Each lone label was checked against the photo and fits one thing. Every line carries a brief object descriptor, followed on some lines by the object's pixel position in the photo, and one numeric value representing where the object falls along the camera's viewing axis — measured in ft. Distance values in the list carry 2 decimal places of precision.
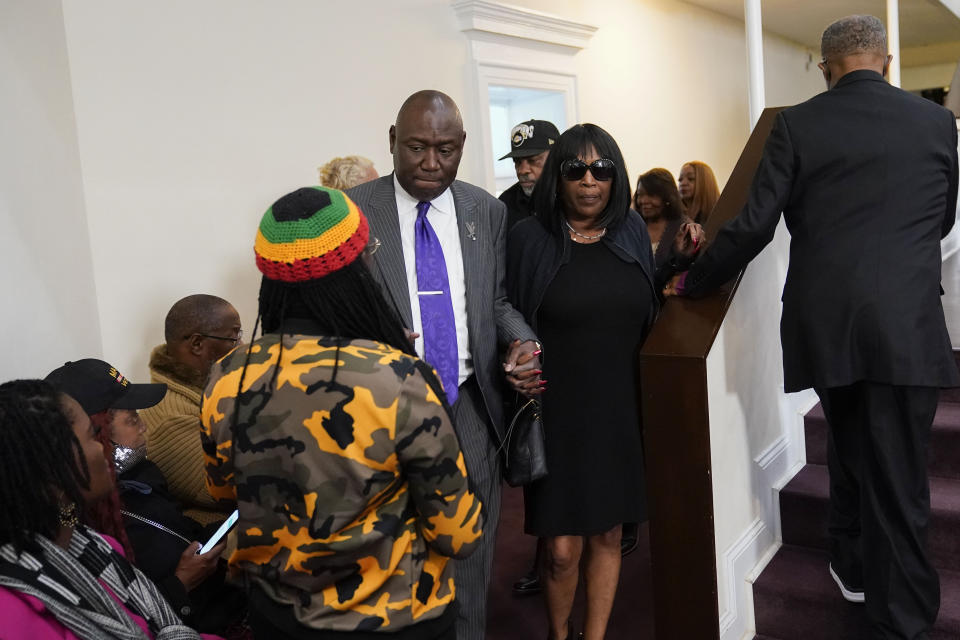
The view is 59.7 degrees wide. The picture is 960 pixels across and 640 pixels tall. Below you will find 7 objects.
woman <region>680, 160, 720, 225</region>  16.52
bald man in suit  7.07
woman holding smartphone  7.10
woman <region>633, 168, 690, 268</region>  14.67
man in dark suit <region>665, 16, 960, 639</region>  7.28
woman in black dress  8.04
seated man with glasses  8.40
